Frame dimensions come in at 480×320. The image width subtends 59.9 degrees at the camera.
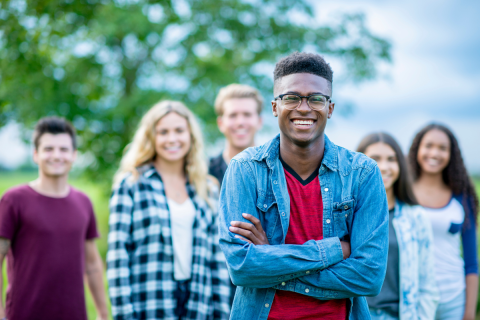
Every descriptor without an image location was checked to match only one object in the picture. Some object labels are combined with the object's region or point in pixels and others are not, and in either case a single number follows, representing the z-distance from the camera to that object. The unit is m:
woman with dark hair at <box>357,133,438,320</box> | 3.03
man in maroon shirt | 3.28
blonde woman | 3.14
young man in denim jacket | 2.04
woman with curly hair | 3.71
